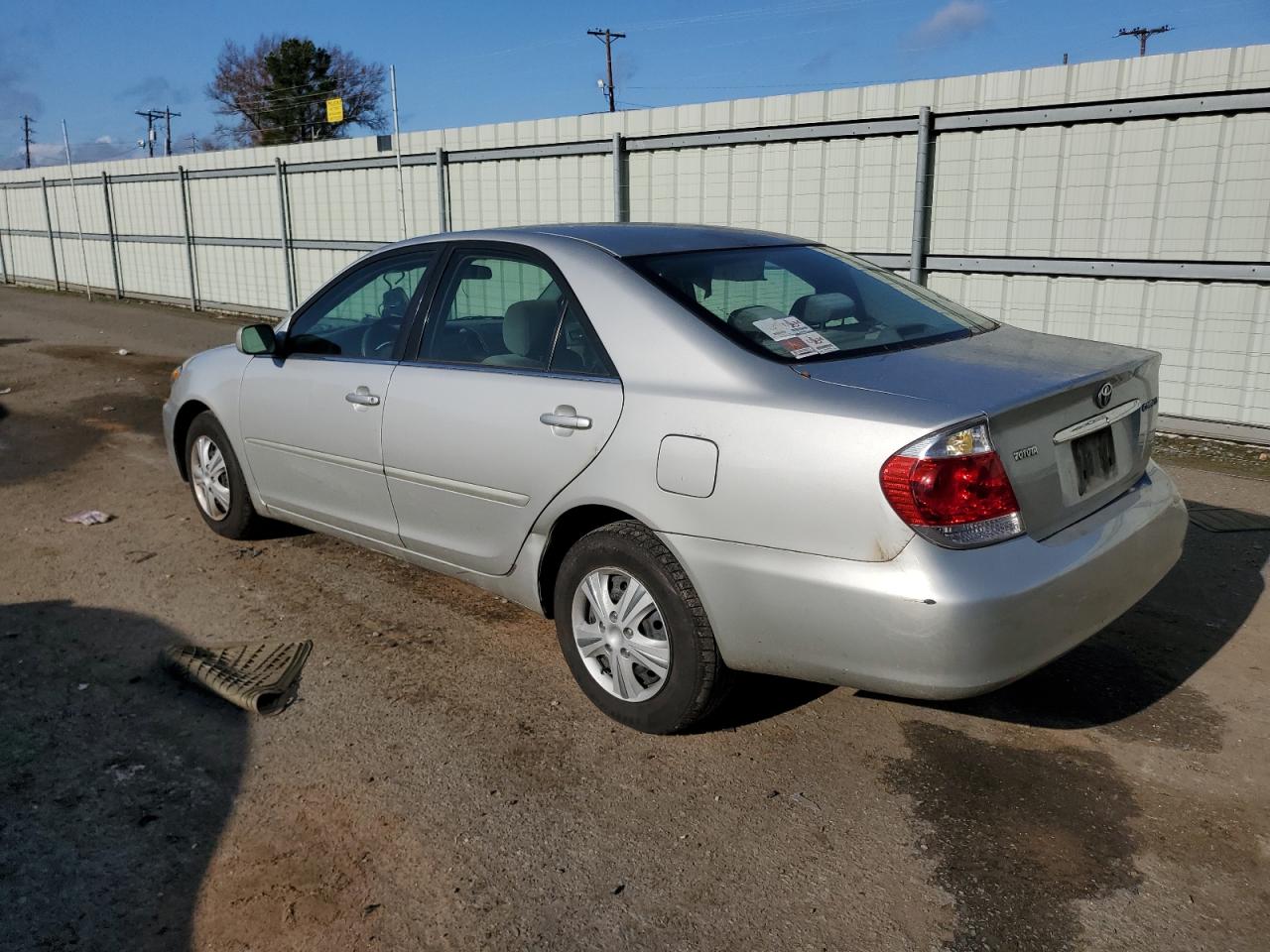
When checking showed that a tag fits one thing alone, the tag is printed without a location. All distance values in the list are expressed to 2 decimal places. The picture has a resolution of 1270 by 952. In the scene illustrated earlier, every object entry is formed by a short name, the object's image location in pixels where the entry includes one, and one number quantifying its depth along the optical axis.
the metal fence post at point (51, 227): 23.00
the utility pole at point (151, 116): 66.69
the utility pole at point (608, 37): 49.25
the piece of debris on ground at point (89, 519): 5.98
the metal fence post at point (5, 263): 25.58
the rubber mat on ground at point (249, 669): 3.76
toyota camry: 2.81
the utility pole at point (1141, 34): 46.10
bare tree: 49.97
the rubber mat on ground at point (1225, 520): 5.74
